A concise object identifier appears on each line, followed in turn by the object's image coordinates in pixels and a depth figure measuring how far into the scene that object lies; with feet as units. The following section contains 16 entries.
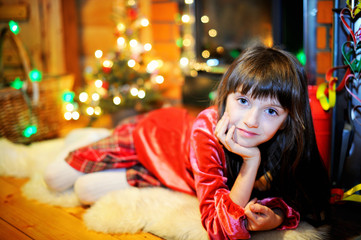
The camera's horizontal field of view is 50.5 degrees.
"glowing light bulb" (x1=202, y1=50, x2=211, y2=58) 8.02
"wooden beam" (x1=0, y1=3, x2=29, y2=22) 8.15
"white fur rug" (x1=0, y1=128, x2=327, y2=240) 3.72
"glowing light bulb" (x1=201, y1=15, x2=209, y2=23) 7.87
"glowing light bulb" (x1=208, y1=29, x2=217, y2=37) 7.89
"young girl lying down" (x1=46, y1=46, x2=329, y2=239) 3.31
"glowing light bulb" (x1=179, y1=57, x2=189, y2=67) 8.38
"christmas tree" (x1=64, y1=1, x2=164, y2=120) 7.43
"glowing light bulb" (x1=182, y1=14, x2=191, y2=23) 8.05
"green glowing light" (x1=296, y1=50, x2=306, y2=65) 6.18
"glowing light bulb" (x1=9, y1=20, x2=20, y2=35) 6.28
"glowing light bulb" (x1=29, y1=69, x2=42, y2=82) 6.57
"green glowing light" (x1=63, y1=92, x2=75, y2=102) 7.25
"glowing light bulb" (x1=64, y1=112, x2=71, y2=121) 7.34
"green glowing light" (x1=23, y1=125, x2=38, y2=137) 6.56
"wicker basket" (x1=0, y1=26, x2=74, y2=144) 6.36
